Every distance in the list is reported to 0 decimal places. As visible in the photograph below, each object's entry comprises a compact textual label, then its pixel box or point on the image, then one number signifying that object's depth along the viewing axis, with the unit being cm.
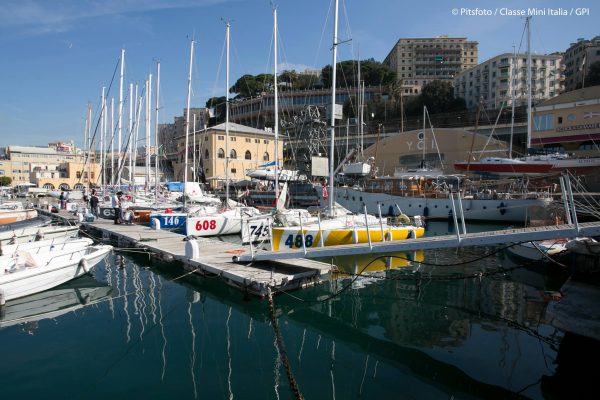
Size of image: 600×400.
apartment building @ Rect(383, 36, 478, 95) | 12688
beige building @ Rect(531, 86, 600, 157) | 4012
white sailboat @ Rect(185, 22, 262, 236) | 2281
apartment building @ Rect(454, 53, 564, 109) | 8881
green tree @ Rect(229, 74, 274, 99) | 9888
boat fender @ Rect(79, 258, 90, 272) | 1327
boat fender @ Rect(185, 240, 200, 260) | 1452
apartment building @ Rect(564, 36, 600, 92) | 8598
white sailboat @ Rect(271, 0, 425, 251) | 1591
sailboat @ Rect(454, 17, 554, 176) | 3447
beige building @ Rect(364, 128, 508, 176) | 4780
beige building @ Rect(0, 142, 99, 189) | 8294
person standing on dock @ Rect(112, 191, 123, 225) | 2536
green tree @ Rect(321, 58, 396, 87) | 9650
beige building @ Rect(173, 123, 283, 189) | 6188
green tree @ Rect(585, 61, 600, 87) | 6653
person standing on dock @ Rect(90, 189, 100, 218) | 2987
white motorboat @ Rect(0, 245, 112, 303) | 1160
